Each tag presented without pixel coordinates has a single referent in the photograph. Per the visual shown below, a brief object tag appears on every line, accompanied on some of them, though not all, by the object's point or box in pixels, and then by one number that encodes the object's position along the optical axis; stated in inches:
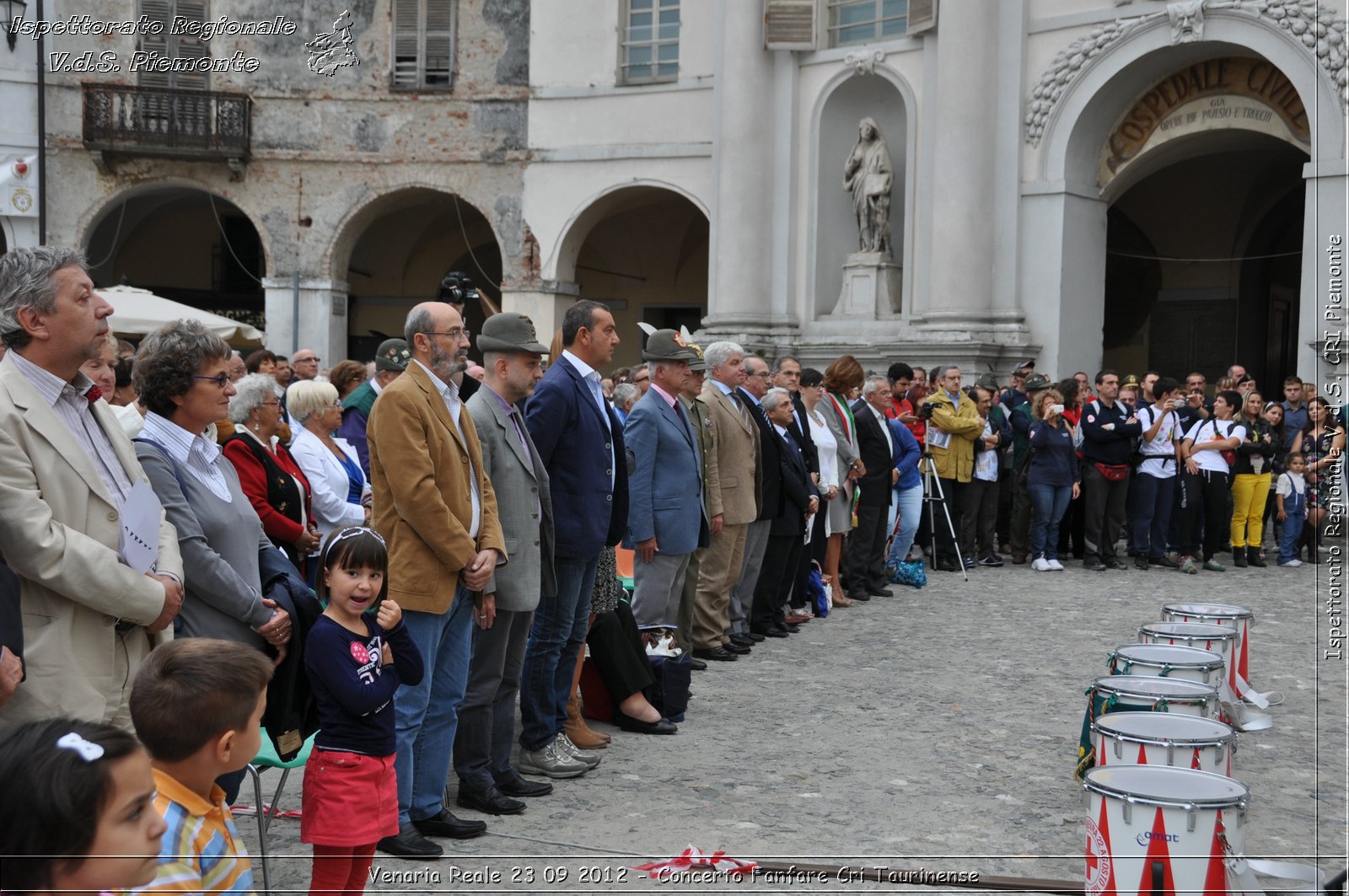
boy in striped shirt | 105.7
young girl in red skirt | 150.8
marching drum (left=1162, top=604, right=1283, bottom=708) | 254.7
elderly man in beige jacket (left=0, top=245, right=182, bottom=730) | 121.8
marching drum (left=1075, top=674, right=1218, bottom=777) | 191.0
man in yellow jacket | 478.6
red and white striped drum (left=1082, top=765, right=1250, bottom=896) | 144.1
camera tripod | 484.4
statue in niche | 705.6
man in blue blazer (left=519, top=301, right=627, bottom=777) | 220.2
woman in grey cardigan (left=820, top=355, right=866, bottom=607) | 399.9
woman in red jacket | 213.9
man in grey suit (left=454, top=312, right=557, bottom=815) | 199.8
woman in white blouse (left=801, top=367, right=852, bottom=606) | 387.2
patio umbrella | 567.8
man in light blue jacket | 277.1
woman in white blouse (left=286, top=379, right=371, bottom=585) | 243.8
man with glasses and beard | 177.0
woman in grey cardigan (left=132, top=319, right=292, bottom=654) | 147.4
